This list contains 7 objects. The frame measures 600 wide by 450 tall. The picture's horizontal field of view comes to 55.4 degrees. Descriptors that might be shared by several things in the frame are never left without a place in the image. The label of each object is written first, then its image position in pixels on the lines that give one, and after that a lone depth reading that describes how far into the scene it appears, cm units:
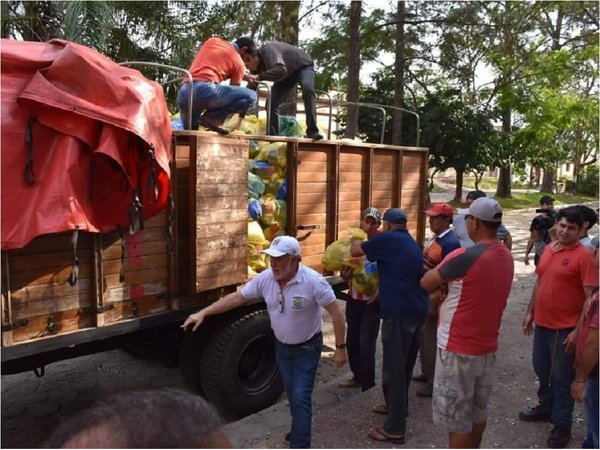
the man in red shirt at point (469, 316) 333
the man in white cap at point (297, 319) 371
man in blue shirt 406
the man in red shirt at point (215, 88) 474
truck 331
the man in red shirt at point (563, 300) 398
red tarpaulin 309
